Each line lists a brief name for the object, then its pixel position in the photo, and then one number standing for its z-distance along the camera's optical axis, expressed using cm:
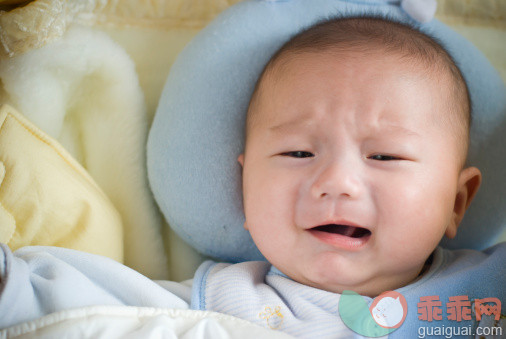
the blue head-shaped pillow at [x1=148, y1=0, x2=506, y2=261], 47
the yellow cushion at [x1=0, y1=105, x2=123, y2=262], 43
